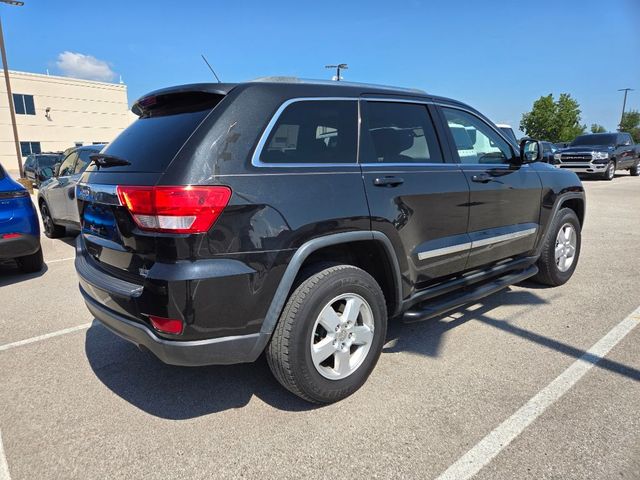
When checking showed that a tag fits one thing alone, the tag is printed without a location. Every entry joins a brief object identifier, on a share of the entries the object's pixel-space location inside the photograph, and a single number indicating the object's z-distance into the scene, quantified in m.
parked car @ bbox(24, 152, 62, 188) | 19.45
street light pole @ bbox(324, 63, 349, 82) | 24.91
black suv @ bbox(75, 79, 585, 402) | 2.20
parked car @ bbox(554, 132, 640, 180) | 18.08
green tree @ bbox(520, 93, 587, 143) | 47.12
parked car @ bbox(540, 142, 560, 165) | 17.32
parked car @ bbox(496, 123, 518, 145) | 15.51
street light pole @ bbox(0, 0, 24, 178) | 18.20
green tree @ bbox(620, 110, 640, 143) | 71.37
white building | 43.12
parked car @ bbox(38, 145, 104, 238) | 6.86
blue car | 5.08
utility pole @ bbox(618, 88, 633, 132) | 61.59
